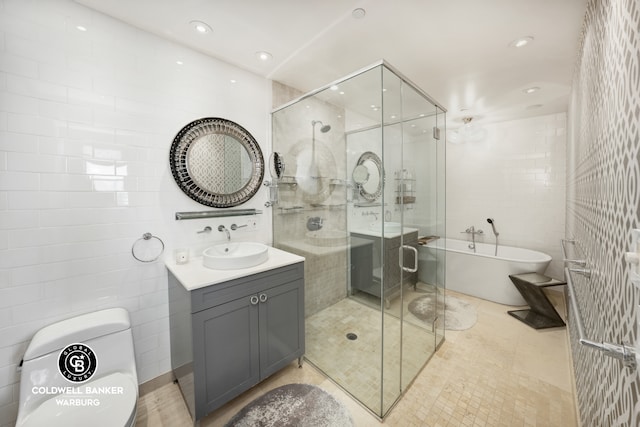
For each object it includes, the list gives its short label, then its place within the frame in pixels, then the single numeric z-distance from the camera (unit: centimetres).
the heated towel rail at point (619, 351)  59
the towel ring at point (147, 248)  171
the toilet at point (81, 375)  117
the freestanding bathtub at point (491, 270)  299
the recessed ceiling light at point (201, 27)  166
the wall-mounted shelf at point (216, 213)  188
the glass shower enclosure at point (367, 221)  178
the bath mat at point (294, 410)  153
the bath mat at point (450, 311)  219
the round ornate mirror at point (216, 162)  186
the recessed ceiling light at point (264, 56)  200
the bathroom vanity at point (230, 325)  145
